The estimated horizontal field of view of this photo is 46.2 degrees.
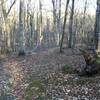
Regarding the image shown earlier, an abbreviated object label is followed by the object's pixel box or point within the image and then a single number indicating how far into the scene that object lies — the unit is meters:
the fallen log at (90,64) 5.23
